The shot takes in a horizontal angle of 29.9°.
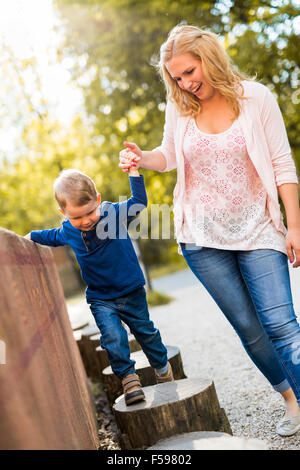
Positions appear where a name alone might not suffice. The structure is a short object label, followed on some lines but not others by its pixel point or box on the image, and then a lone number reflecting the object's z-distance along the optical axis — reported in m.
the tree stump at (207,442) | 2.10
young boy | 3.21
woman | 2.79
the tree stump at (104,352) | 4.82
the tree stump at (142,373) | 3.85
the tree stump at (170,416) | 2.66
